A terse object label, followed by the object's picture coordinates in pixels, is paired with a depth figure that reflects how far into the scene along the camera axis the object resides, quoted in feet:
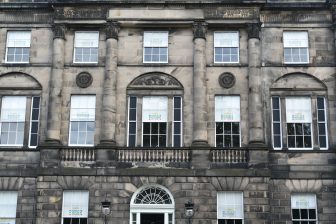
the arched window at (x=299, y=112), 97.40
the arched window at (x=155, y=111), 96.53
